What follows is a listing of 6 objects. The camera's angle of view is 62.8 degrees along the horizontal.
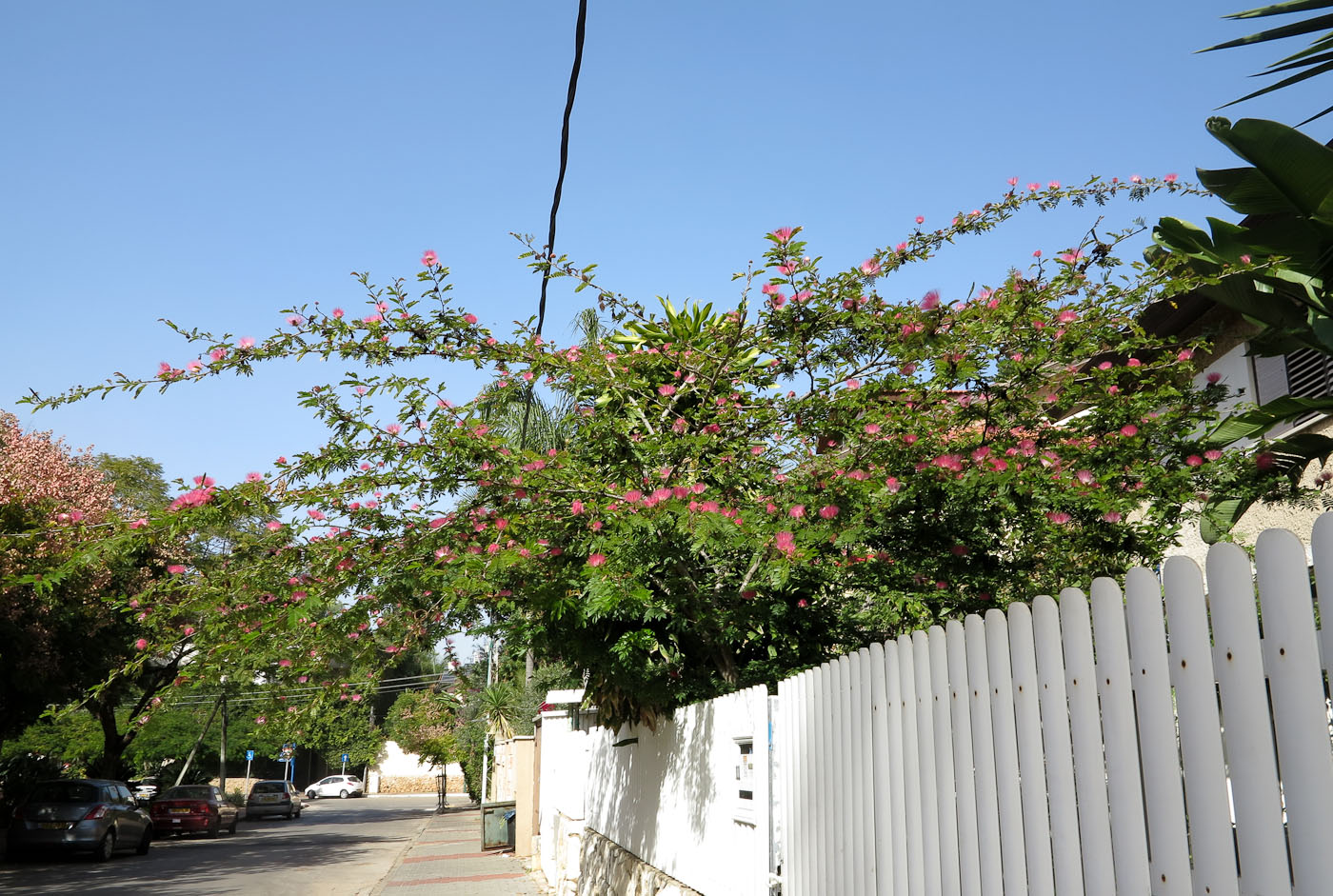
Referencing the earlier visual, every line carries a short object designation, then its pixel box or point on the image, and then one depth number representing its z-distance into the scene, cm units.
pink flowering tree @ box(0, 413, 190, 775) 1754
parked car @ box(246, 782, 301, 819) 4031
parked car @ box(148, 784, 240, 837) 3009
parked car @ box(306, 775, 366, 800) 6600
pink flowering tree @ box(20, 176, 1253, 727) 671
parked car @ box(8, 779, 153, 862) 2028
